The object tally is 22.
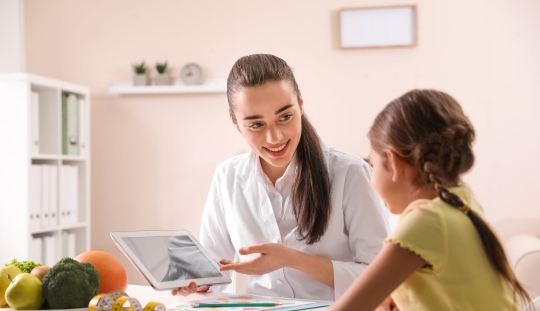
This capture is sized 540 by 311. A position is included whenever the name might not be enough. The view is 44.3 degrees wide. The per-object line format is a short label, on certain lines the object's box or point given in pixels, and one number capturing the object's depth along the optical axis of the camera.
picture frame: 3.65
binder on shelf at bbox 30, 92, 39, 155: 3.43
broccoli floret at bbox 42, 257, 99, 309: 1.30
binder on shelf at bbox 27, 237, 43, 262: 3.38
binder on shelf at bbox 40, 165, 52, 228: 3.47
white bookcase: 3.35
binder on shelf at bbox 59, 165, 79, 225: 3.62
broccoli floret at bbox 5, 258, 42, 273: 1.44
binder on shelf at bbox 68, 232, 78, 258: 3.69
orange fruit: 1.44
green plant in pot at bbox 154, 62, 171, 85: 3.82
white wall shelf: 3.79
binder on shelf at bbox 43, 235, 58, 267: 3.50
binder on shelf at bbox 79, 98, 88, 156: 3.77
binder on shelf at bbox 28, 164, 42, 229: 3.37
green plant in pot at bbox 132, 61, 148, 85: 3.84
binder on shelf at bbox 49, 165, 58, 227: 3.54
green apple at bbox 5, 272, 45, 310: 1.29
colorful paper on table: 1.34
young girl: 1.01
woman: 1.71
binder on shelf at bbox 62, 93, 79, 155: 3.67
